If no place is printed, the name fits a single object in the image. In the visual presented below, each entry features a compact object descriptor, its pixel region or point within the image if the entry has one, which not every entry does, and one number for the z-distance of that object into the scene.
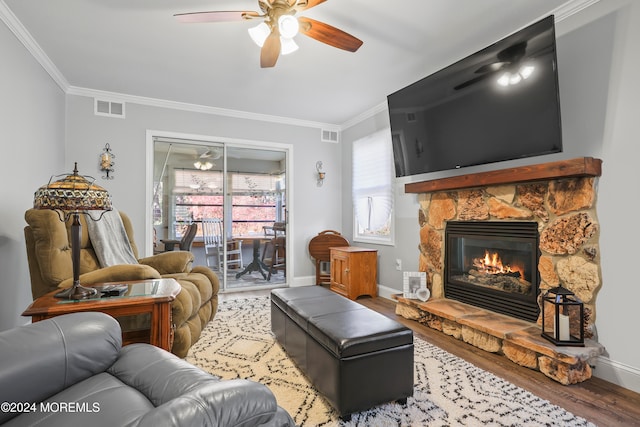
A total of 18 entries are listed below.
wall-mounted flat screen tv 2.07
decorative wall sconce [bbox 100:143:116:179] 3.66
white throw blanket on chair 2.44
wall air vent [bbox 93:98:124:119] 3.69
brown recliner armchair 1.89
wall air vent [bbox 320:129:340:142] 5.01
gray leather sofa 0.77
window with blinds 4.11
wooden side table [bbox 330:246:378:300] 3.93
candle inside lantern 2.00
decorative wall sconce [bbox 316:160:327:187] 4.92
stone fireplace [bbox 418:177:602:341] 2.07
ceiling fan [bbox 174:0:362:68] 1.86
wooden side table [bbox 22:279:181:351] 1.53
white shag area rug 1.58
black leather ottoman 1.55
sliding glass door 4.20
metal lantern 2.00
